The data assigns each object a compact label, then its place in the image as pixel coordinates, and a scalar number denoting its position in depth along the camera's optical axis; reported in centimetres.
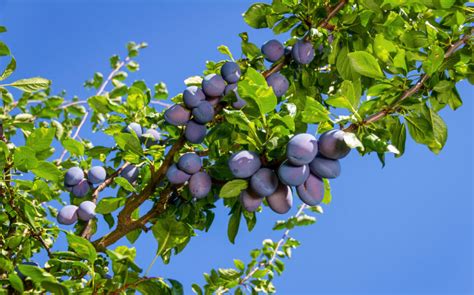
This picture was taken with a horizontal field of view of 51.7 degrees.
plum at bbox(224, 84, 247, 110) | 158
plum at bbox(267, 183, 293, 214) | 133
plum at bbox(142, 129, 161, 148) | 191
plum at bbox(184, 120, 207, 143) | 165
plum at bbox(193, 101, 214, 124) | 164
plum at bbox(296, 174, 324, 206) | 129
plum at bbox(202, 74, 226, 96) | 168
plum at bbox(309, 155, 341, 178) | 125
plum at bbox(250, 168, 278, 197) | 126
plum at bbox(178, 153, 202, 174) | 152
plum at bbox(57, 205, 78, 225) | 194
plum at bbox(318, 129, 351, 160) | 122
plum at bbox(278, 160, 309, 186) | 122
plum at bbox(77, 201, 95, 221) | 194
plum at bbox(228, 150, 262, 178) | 126
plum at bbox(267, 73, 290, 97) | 167
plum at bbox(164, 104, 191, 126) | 168
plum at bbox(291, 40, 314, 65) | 169
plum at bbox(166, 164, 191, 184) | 155
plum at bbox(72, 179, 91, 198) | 205
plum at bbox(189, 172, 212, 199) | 150
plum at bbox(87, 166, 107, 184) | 201
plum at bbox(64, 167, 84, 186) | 201
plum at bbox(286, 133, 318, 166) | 118
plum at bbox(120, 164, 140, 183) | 192
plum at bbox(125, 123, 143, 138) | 188
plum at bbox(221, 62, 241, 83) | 170
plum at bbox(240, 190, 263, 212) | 135
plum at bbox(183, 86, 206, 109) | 166
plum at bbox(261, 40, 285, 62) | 178
